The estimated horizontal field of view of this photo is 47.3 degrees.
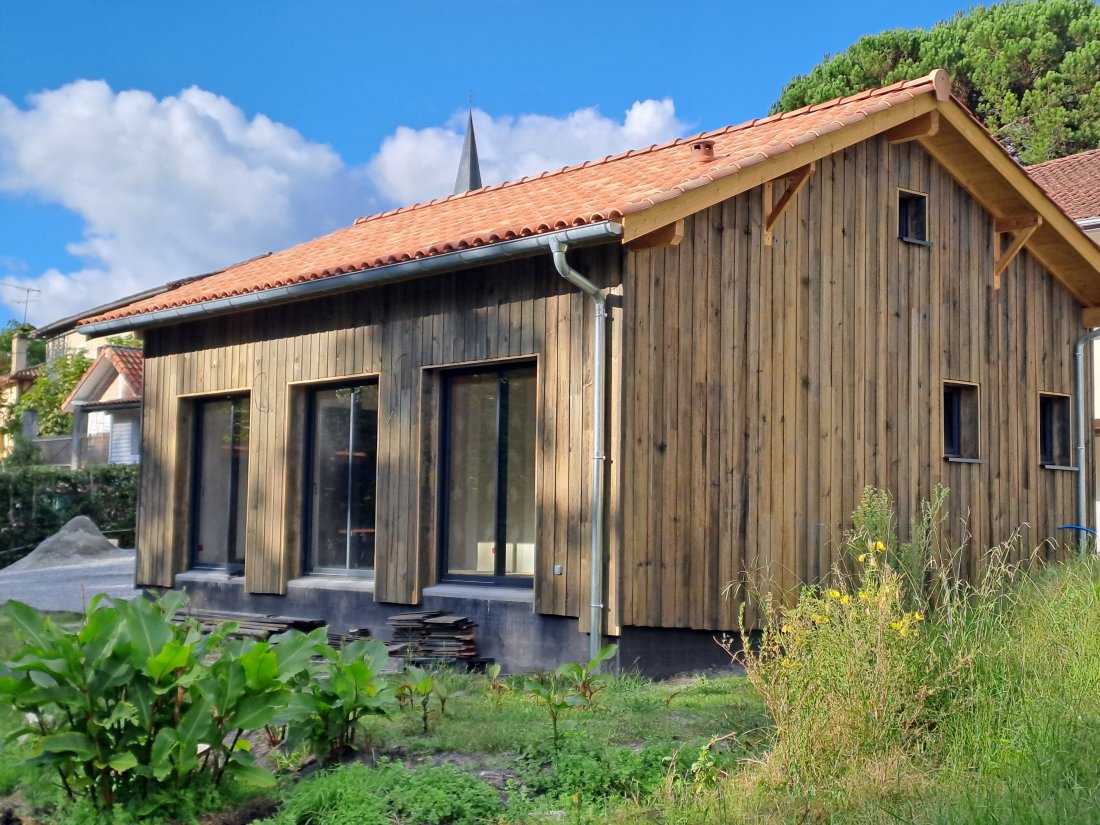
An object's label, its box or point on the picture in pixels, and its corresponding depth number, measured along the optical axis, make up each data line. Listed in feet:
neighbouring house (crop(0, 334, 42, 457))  157.33
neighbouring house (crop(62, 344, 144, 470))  123.34
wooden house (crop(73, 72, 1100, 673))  30.91
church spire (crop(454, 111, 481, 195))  95.40
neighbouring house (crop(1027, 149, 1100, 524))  63.93
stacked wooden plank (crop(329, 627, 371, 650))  36.32
